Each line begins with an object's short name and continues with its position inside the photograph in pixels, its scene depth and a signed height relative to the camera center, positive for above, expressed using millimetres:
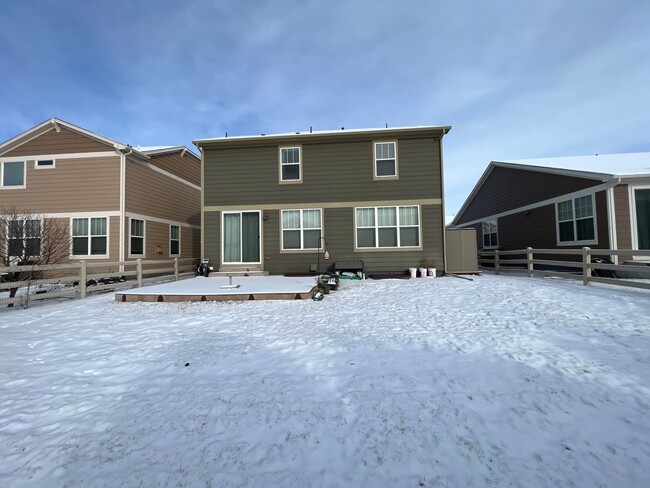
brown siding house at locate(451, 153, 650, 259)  9570 +1846
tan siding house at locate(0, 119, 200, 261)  11375 +2953
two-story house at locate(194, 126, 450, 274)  10664 +2033
